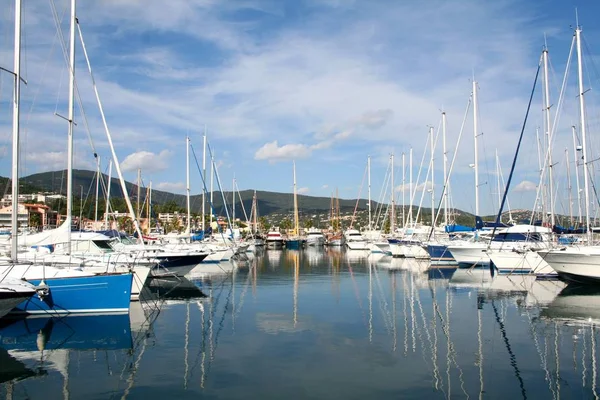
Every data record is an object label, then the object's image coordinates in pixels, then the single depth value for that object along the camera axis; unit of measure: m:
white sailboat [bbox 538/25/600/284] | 27.33
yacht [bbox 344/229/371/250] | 75.31
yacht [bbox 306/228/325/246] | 96.38
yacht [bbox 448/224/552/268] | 36.89
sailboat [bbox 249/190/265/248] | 88.83
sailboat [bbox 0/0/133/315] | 18.84
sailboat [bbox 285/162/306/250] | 91.46
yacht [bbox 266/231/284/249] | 87.88
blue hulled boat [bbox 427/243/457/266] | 44.59
